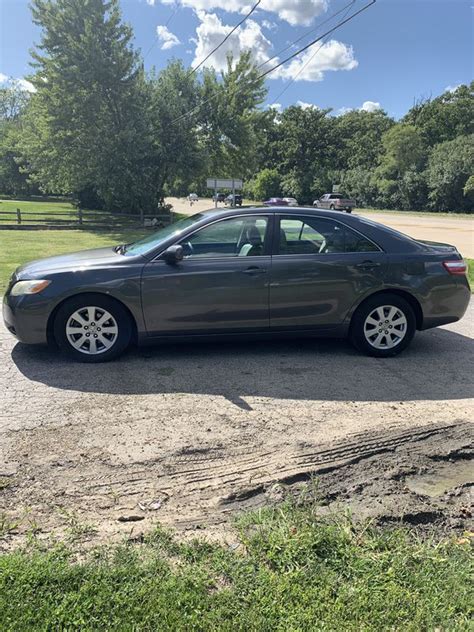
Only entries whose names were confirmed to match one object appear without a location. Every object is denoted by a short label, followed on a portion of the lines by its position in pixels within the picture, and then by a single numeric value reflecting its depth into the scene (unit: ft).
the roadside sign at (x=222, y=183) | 76.53
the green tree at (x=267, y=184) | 248.52
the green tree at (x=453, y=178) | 158.51
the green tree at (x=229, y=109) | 89.40
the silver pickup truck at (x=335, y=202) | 150.39
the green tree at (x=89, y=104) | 72.54
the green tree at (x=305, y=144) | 242.99
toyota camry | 15.65
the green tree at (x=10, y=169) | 146.30
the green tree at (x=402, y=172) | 174.19
